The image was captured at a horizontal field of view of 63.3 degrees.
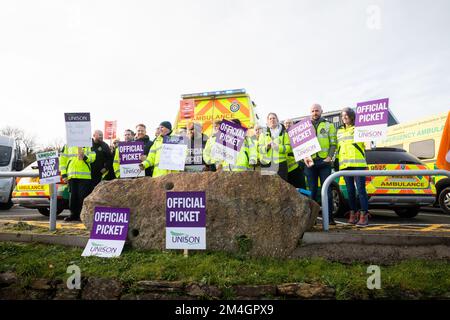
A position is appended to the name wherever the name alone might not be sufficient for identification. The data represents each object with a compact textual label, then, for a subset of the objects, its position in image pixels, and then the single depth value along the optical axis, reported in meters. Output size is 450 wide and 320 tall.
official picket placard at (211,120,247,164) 5.59
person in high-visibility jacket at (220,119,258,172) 6.08
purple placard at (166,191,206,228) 4.09
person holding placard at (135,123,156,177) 6.58
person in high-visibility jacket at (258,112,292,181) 5.65
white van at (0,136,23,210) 12.00
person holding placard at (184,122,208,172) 6.90
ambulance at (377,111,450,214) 8.92
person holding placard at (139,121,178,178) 6.01
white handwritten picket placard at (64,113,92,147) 5.80
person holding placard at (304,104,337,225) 5.18
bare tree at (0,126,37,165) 52.69
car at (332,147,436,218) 6.89
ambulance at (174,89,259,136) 8.84
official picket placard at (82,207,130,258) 4.25
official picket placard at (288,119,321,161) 5.08
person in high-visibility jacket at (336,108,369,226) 4.93
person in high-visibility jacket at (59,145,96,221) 6.41
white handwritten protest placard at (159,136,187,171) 5.64
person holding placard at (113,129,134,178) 7.13
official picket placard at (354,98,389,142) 4.91
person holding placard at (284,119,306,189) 5.90
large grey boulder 4.05
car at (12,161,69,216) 7.62
